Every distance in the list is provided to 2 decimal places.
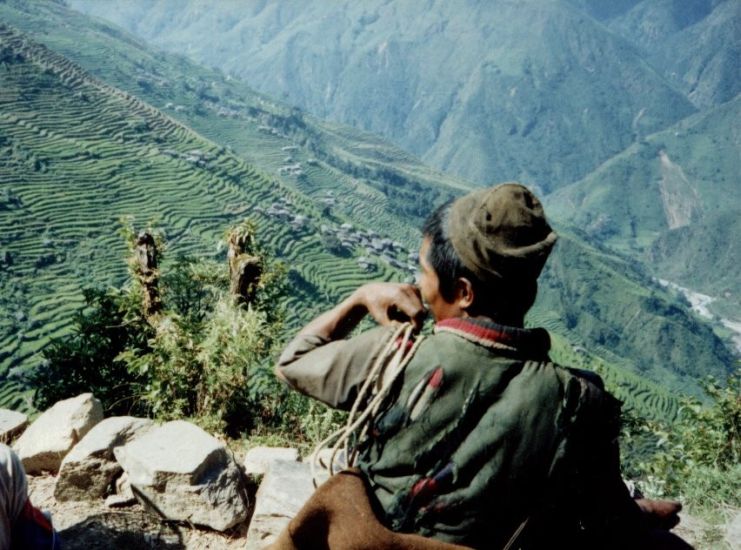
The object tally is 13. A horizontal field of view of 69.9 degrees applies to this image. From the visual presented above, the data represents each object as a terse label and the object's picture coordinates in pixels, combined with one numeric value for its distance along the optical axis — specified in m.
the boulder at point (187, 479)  3.03
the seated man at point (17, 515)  1.89
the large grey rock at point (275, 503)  2.88
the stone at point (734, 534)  3.04
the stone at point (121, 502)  3.25
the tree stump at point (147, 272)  5.74
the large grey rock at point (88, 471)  3.32
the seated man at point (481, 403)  1.33
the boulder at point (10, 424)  4.23
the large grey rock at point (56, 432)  3.68
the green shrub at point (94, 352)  6.35
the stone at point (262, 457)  3.58
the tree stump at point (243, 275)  5.27
